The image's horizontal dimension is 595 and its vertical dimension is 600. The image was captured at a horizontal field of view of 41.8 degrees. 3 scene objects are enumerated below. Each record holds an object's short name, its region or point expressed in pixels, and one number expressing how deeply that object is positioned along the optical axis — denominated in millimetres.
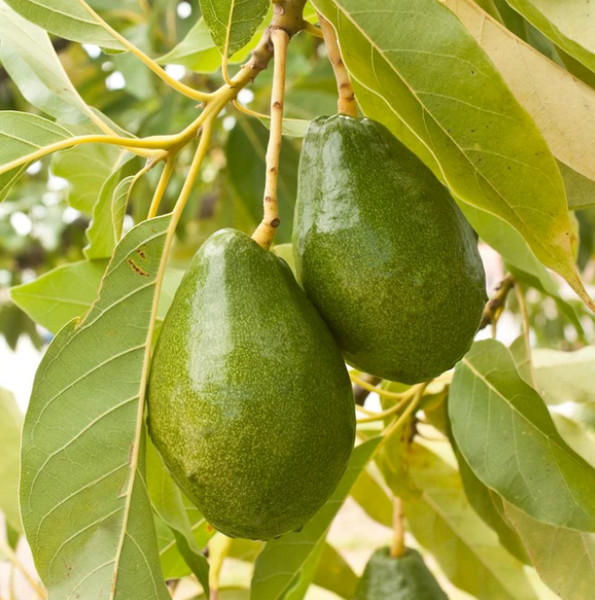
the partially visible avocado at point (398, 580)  1200
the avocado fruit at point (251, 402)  657
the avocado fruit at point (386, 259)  713
